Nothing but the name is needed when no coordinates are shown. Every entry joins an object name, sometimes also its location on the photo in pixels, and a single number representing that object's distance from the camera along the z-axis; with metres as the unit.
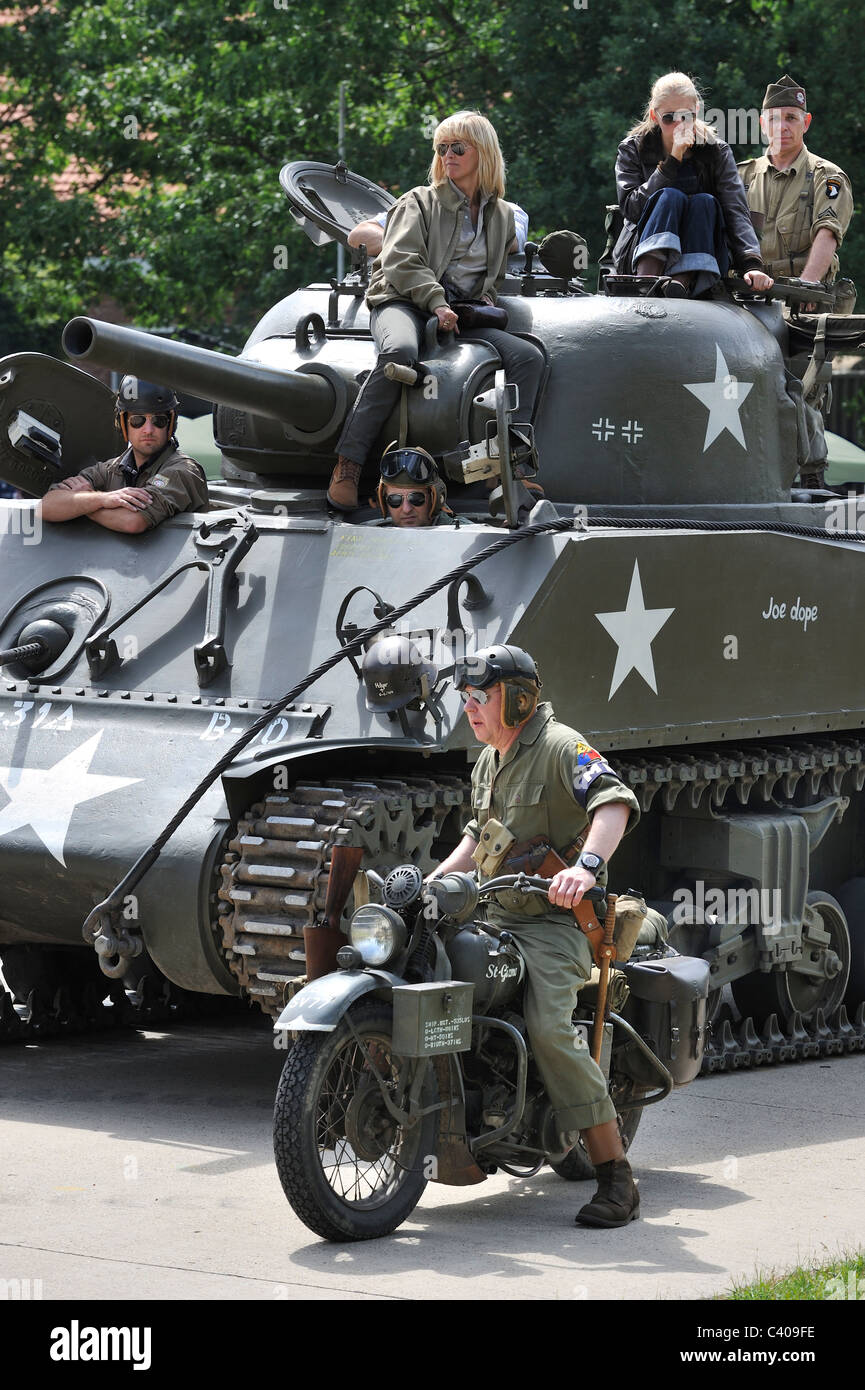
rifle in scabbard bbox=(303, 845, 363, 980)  14.38
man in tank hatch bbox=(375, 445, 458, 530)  18.62
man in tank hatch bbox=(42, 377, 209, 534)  19.47
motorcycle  13.52
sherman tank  16.58
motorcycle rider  14.00
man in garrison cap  23.47
